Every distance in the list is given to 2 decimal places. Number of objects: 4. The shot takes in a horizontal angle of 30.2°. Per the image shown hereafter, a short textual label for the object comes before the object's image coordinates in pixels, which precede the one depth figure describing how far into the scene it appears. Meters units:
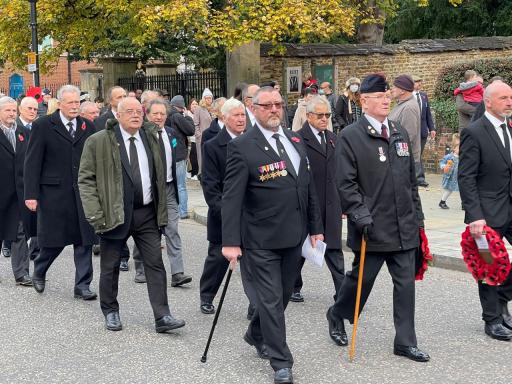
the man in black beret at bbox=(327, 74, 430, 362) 6.44
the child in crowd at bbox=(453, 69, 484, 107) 14.20
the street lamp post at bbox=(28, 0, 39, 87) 20.31
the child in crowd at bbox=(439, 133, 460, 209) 13.41
